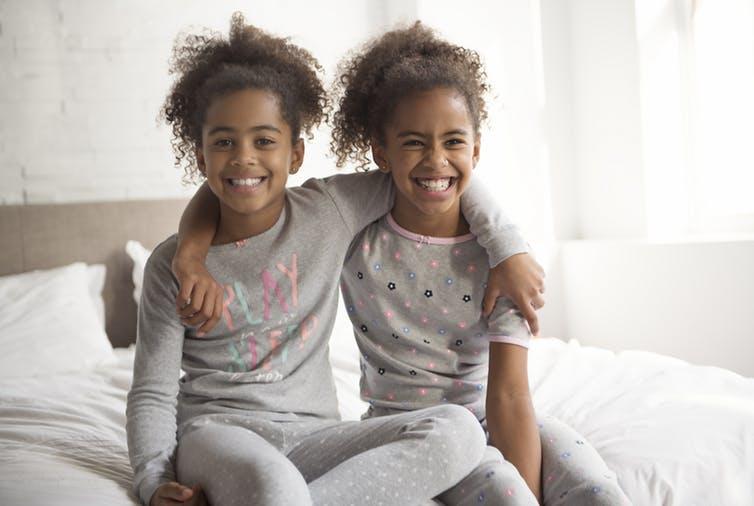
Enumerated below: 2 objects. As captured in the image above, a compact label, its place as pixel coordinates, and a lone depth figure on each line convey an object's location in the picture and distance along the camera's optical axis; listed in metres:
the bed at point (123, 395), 1.37
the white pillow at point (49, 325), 2.55
